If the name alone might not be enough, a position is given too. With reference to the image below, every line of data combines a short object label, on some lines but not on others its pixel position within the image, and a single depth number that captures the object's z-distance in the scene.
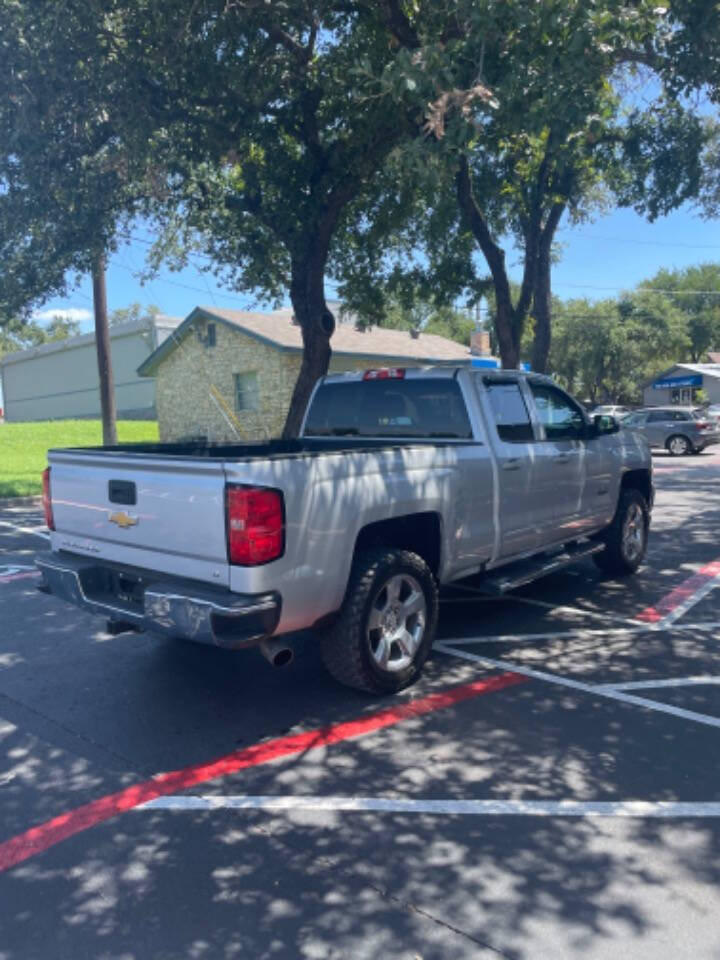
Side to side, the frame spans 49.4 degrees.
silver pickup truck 3.91
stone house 25.03
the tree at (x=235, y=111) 9.57
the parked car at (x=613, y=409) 37.86
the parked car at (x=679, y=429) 25.09
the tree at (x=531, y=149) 6.82
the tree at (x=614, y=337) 49.69
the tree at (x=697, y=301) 58.62
